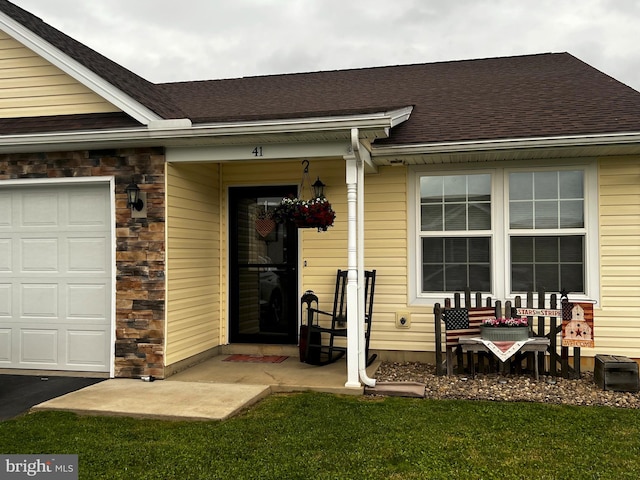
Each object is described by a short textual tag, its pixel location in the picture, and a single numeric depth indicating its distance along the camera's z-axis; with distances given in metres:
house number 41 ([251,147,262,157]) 5.77
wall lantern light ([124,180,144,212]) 5.85
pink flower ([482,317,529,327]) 5.82
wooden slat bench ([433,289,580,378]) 5.86
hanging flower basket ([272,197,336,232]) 5.81
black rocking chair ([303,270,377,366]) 6.50
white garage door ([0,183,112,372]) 6.16
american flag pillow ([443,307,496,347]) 6.01
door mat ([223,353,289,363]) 6.75
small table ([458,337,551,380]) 5.75
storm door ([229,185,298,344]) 7.21
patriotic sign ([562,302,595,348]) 5.67
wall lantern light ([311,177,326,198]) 6.67
